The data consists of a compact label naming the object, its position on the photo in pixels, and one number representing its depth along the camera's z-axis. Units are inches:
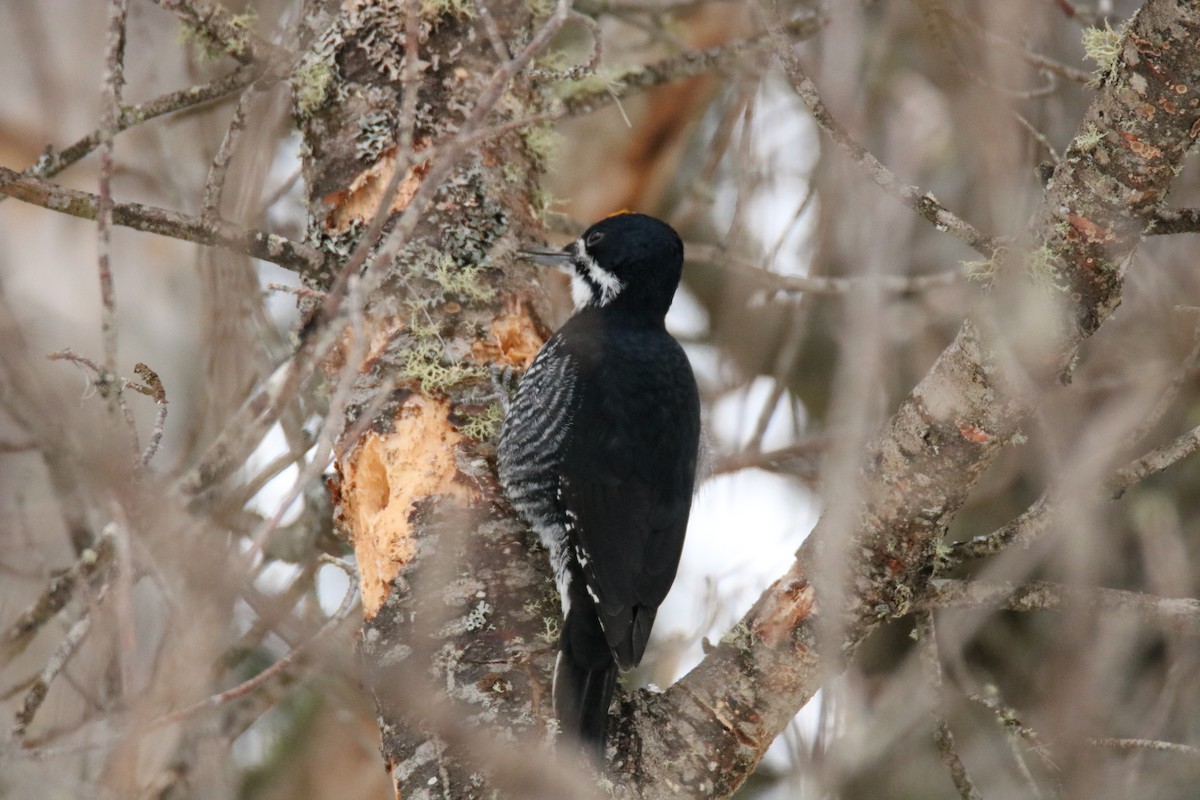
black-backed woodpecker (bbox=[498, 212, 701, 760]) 221.6
